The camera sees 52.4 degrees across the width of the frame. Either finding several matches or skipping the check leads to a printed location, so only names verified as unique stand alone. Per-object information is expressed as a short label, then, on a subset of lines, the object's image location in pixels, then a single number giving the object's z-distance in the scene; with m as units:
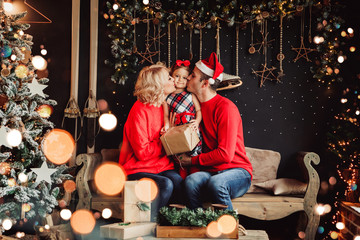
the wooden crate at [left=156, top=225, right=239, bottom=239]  2.24
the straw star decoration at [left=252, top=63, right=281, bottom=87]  3.81
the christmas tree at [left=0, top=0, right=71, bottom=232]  2.66
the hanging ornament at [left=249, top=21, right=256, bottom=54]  3.79
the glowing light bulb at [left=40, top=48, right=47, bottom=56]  4.11
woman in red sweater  3.10
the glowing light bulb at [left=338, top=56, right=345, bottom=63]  3.61
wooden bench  3.12
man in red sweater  3.01
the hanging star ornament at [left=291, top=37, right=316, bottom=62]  3.75
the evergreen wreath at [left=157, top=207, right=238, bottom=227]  2.25
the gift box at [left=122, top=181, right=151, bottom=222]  2.42
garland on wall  3.67
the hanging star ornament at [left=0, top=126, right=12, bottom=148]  2.59
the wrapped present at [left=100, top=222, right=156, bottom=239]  2.22
